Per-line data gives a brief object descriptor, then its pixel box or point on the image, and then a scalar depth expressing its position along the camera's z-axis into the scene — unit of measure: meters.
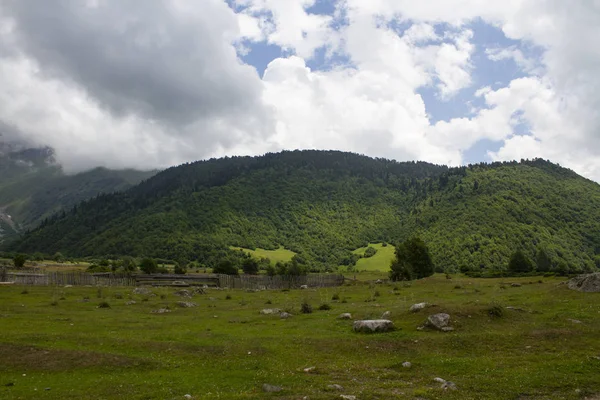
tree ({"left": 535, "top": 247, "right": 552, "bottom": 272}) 131.50
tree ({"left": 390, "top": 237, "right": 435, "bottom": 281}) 101.44
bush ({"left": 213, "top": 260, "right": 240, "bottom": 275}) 123.81
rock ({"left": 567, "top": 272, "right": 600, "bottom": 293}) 38.25
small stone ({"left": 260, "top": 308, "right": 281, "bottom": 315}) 39.48
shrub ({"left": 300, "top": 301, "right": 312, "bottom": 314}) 39.47
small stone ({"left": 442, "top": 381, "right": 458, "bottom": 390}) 16.02
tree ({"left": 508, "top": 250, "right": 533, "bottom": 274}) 110.19
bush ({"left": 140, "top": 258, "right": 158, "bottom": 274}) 115.50
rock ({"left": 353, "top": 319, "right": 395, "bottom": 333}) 27.12
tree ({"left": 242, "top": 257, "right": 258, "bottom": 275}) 148.25
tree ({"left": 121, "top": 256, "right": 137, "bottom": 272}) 113.20
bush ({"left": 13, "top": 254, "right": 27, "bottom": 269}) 111.46
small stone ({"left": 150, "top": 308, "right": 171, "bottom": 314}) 41.66
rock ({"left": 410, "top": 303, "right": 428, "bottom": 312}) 30.77
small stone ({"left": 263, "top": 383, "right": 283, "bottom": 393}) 16.20
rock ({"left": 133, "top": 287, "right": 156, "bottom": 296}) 58.88
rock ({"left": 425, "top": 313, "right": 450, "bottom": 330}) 26.64
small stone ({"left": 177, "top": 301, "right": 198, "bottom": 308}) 46.41
